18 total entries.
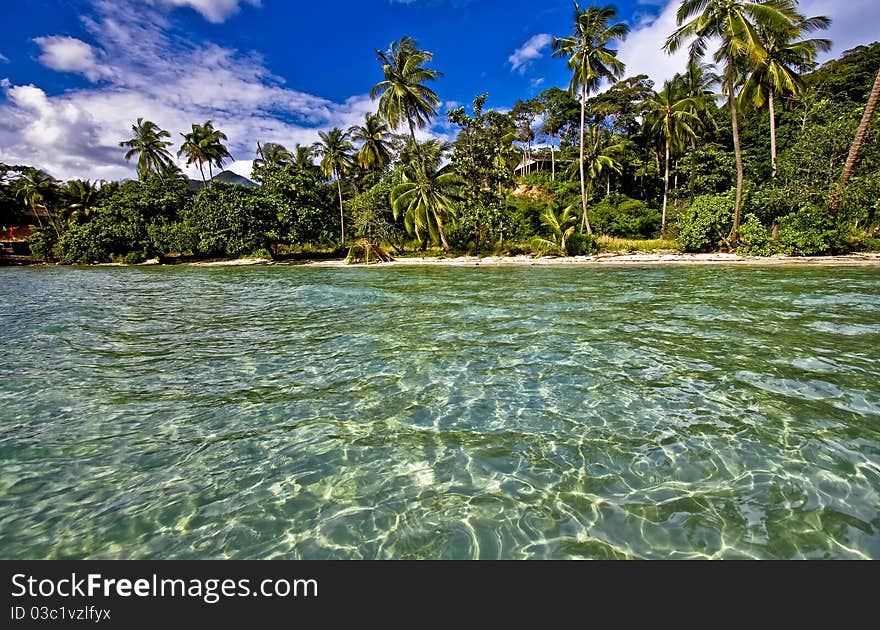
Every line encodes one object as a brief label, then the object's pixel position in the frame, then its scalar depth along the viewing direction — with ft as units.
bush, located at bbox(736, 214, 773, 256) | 81.05
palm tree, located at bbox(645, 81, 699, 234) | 109.81
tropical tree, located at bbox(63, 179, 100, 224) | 144.70
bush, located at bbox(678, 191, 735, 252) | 85.87
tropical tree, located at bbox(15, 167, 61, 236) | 148.25
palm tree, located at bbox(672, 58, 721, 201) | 113.39
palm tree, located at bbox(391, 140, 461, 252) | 103.40
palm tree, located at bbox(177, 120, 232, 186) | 145.07
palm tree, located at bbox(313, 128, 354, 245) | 127.85
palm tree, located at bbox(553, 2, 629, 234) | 94.43
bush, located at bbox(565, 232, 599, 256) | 97.86
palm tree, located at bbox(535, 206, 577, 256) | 96.63
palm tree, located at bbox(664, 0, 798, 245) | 70.28
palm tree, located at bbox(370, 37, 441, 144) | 102.37
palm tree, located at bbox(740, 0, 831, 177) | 92.73
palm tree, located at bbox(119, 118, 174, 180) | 154.51
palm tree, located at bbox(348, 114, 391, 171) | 127.95
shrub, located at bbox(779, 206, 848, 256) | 75.25
